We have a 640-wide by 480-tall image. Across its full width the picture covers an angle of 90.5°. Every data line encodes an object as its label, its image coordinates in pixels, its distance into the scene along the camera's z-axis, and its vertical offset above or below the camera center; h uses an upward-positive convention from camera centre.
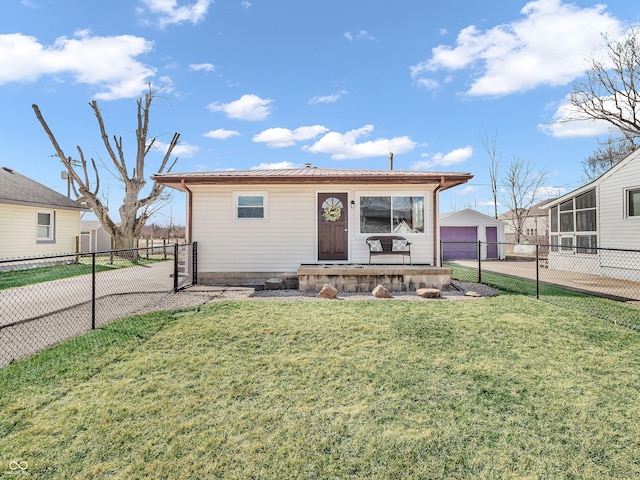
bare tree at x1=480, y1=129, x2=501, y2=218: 26.34 +7.53
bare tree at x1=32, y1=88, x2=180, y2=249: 17.75 +3.25
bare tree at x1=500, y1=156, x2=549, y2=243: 26.16 +5.18
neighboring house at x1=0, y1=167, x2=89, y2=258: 12.86 +1.26
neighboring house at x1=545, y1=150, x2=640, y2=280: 9.85 +0.75
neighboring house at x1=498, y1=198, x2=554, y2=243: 31.06 +1.99
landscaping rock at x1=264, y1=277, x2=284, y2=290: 7.91 -0.98
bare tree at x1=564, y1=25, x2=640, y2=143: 14.70 +7.52
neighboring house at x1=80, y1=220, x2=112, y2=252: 22.07 +0.65
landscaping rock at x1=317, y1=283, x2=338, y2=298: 6.73 -1.01
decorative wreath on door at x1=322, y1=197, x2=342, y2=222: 8.70 +0.92
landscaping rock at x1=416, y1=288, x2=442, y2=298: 6.74 -1.05
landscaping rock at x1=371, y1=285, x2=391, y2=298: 6.76 -1.03
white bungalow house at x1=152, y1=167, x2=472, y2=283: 8.57 +0.60
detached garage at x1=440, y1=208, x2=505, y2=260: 19.00 +0.72
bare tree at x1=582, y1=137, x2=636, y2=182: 19.78 +6.08
